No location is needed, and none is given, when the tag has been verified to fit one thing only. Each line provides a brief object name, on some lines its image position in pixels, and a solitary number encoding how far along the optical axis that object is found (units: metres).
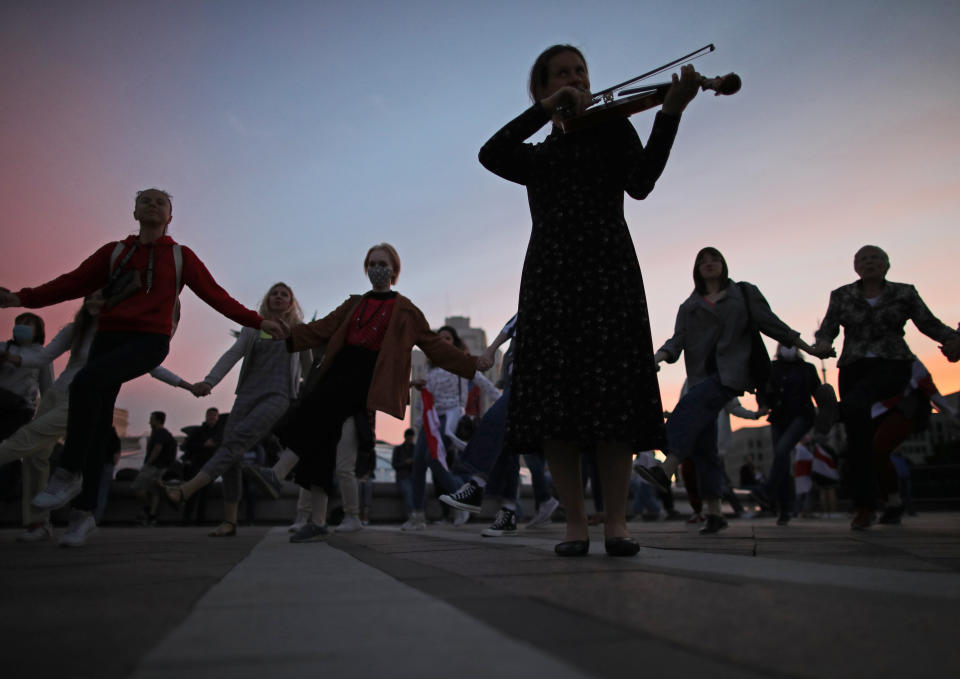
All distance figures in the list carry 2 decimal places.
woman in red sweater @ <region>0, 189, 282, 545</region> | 4.07
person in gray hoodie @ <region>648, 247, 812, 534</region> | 5.55
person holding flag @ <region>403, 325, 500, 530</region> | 8.69
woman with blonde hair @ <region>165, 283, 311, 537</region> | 5.85
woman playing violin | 3.03
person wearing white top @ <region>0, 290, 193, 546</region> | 5.41
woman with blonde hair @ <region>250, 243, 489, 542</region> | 5.11
